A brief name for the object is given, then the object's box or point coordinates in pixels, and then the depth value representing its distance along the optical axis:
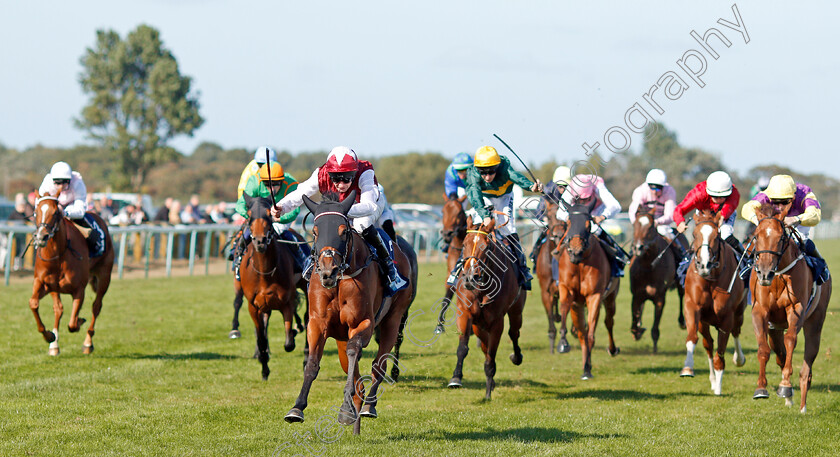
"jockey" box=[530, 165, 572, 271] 21.61
